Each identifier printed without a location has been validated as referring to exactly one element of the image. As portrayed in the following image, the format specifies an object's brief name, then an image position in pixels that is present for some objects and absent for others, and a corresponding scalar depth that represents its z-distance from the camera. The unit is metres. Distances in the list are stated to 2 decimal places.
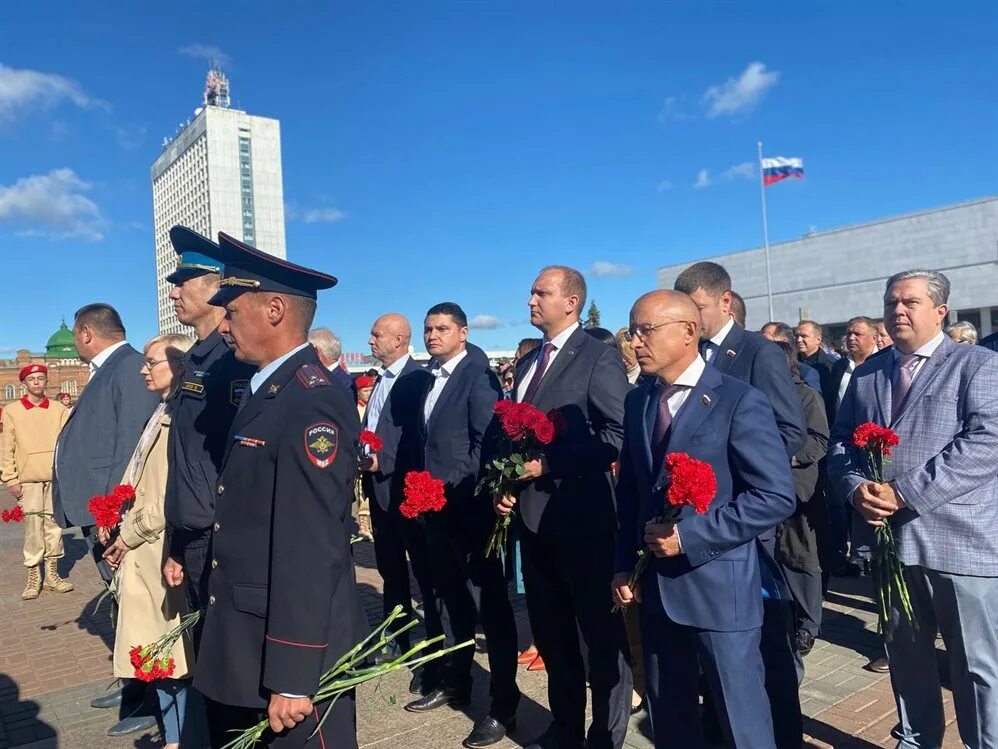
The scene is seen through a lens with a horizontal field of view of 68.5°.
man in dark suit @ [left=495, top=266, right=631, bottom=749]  3.63
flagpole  50.59
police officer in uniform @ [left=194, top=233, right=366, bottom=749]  2.32
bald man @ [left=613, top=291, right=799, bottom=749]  2.72
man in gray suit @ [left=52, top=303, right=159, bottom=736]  5.00
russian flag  43.50
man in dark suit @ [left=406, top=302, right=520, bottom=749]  4.48
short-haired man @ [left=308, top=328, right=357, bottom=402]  6.80
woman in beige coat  3.85
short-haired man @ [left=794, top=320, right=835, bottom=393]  8.44
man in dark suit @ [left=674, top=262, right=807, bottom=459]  3.94
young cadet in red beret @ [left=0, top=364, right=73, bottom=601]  8.22
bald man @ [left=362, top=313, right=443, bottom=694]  5.21
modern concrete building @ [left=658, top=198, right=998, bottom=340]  43.34
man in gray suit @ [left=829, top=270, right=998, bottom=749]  3.10
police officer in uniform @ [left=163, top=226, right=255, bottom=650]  3.37
